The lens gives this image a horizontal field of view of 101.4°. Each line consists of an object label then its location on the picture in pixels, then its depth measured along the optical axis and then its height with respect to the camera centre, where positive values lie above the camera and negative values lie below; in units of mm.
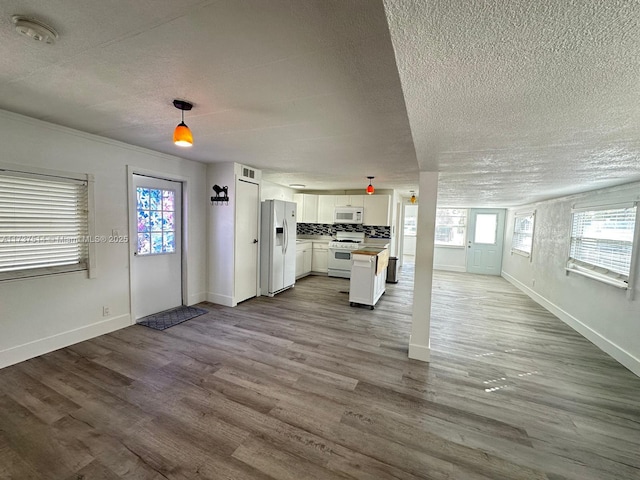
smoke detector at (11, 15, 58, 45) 1250 +910
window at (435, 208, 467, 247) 8406 -20
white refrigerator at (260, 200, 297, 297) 4906 -456
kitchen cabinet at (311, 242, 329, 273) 7186 -988
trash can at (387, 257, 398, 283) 6409 -1138
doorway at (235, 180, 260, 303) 4395 -349
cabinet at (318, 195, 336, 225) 7148 +383
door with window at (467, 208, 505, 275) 7879 -435
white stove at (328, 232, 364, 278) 6801 -816
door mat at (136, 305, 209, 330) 3574 -1456
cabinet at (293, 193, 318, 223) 7307 +427
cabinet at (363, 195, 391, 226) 6684 +350
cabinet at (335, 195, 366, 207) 6884 +602
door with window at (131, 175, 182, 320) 3658 -428
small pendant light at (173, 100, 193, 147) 1918 +597
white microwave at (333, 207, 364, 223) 6816 +204
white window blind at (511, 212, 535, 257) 6031 -137
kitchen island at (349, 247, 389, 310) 4438 -927
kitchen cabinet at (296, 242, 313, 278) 6566 -952
